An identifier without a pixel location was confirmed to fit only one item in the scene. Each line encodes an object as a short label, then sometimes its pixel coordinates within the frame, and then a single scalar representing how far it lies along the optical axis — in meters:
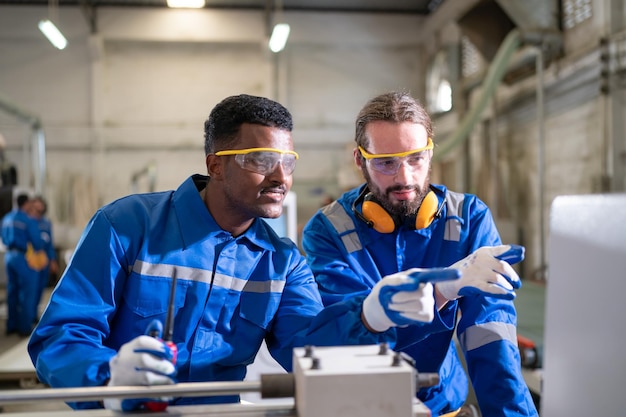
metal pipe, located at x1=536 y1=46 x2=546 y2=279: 5.24
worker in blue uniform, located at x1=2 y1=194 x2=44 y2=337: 5.43
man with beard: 1.48
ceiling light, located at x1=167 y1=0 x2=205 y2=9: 6.62
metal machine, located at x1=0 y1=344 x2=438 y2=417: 0.83
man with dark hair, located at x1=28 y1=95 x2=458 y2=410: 1.28
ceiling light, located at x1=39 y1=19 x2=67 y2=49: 6.13
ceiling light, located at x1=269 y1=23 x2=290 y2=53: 6.18
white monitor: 0.68
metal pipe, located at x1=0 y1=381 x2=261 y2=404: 0.90
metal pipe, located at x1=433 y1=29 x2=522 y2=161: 5.17
